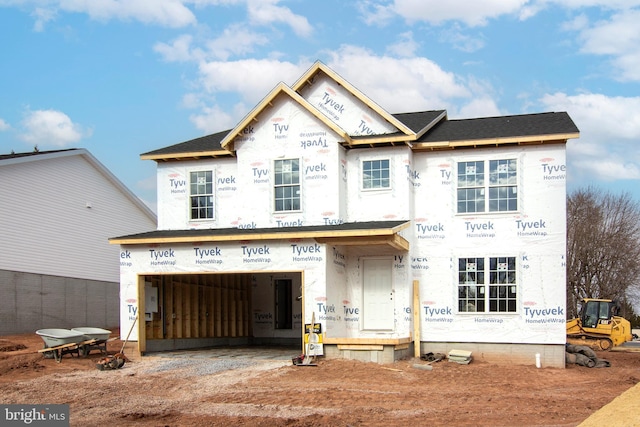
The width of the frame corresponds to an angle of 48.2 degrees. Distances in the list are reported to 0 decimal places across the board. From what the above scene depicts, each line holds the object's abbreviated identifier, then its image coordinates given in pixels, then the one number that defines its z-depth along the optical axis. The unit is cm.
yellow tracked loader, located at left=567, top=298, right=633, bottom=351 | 2827
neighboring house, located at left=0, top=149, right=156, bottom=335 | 2831
